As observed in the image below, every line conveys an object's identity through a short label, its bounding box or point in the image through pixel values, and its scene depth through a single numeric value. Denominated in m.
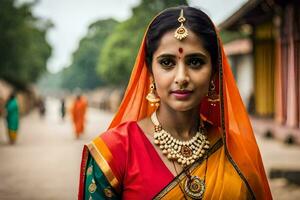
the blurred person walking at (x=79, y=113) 18.67
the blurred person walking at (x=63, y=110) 30.49
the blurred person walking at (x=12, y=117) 16.31
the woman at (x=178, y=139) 2.25
